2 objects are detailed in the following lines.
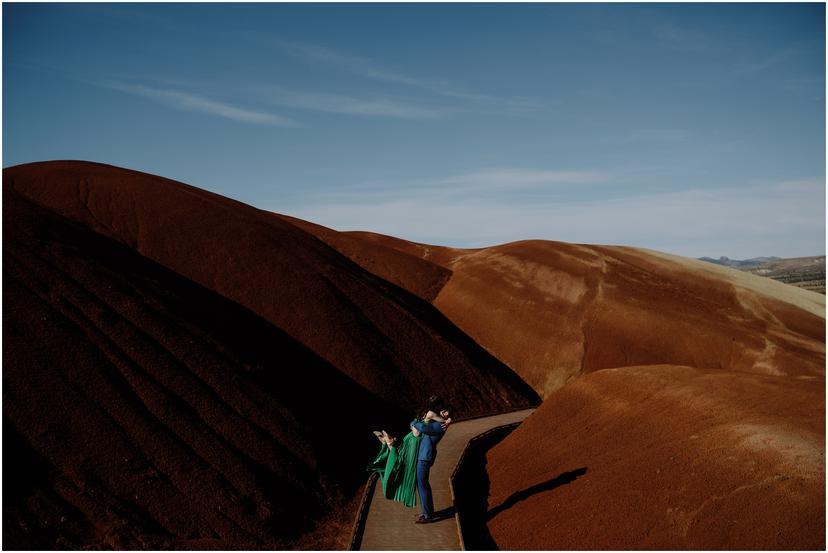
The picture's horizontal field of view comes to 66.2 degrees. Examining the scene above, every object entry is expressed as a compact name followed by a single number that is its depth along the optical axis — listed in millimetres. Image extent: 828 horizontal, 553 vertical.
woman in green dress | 11844
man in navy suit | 11562
